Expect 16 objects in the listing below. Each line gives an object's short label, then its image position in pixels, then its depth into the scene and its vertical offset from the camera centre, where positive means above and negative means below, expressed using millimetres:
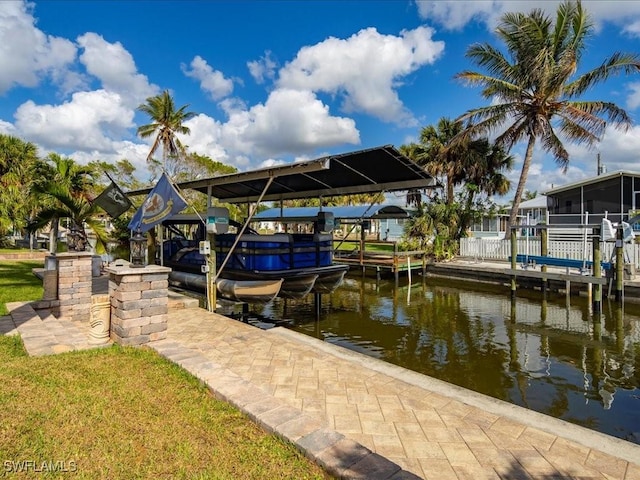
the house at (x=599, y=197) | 18141 +2207
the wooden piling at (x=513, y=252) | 13312 -459
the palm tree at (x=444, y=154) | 21109 +4897
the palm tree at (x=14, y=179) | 18667 +3696
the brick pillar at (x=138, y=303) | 5008 -841
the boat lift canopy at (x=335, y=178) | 7113 +1516
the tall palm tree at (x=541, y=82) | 16406 +7120
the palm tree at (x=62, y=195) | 9797 +1310
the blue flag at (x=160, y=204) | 7773 +809
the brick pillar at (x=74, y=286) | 7496 -881
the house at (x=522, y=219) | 27391 +1598
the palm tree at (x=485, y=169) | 21031 +4035
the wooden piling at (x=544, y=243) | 14312 -126
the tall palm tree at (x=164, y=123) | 27984 +9034
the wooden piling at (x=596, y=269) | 10891 -879
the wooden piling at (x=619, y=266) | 11000 -795
